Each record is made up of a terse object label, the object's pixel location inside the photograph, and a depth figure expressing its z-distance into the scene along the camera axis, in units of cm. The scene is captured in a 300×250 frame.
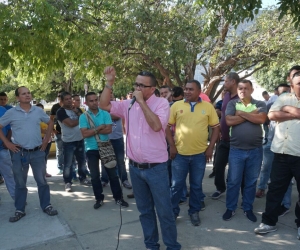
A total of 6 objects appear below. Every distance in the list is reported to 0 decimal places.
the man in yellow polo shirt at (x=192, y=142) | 405
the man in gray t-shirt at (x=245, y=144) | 410
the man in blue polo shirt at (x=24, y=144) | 441
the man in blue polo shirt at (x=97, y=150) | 478
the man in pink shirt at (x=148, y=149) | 310
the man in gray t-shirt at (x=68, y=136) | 586
